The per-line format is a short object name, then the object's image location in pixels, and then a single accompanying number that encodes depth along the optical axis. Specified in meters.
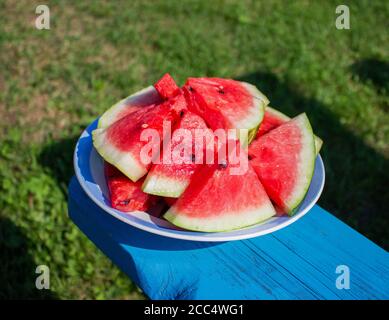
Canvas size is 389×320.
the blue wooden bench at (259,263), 0.68
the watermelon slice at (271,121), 0.79
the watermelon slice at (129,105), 0.81
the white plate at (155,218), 0.65
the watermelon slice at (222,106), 0.73
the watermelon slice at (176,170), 0.68
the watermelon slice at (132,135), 0.70
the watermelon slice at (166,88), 0.76
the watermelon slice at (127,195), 0.67
